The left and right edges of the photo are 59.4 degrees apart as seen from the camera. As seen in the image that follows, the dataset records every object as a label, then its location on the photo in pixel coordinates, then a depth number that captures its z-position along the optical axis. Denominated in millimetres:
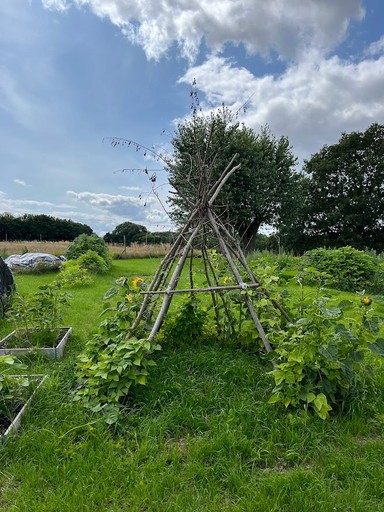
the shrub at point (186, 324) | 3576
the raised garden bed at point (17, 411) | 2227
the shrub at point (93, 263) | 10840
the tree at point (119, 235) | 20744
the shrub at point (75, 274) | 7477
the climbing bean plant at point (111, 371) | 2412
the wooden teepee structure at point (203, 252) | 2879
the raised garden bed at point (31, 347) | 3626
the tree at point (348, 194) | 22781
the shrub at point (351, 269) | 8914
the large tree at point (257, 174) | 15078
